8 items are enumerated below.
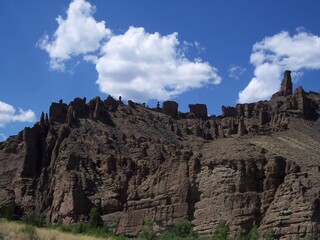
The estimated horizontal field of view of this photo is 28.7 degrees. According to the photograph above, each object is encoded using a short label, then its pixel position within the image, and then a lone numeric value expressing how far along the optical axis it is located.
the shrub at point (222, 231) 73.49
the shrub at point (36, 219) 81.62
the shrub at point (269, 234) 72.03
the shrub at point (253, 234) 73.96
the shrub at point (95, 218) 90.58
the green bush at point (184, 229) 79.93
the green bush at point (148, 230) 68.41
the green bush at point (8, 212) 87.09
